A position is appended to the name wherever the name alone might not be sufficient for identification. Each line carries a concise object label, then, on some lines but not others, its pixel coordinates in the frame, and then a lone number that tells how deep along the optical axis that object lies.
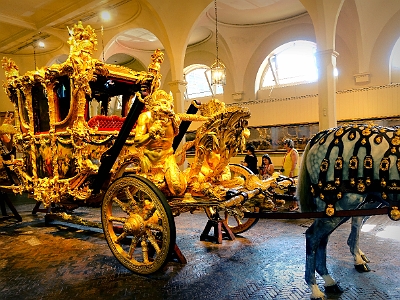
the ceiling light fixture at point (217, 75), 9.77
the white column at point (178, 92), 9.88
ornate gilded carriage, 4.61
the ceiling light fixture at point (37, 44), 13.48
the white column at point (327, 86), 7.28
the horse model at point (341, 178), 2.54
